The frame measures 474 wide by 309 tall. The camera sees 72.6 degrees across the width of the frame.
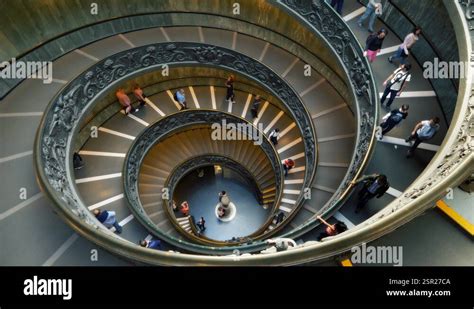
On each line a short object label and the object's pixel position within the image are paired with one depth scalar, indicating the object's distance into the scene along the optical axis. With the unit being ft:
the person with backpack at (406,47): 27.53
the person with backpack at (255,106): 41.81
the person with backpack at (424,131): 23.39
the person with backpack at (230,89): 41.45
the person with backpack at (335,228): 22.75
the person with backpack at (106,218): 28.48
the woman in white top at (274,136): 40.19
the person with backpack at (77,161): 35.59
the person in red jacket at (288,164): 38.45
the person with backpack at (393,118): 25.00
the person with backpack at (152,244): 27.67
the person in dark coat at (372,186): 22.30
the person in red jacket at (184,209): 44.39
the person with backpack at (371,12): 31.22
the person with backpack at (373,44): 27.14
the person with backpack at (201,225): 46.69
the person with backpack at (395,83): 25.15
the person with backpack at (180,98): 41.11
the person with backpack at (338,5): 32.81
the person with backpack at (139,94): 40.42
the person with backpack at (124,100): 38.93
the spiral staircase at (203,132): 20.88
